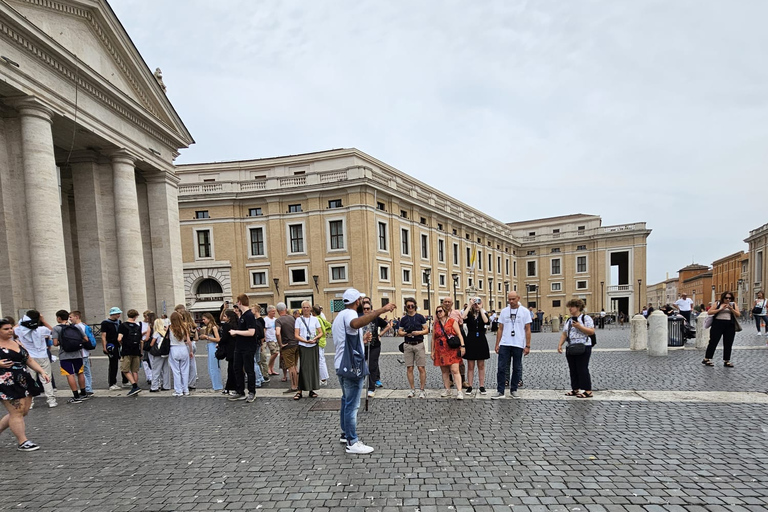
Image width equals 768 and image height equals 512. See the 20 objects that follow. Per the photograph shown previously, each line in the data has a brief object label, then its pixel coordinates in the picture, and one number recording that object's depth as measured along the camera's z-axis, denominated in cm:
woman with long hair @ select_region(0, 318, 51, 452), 472
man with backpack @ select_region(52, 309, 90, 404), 748
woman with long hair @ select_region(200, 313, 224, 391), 803
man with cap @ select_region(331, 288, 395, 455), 453
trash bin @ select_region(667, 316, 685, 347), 1214
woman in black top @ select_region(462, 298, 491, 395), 710
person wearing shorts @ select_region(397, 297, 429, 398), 698
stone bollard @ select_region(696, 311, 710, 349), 1151
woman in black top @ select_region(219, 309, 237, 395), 746
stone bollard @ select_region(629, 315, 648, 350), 1173
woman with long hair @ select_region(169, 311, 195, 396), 772
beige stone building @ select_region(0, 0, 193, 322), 1472
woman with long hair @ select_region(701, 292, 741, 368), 844
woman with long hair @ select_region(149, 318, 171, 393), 814
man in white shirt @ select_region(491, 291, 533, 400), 666
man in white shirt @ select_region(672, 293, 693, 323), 1457
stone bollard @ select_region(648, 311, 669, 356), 1054
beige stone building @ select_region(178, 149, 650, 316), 3200
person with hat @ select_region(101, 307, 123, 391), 806
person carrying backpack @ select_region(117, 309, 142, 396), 815
